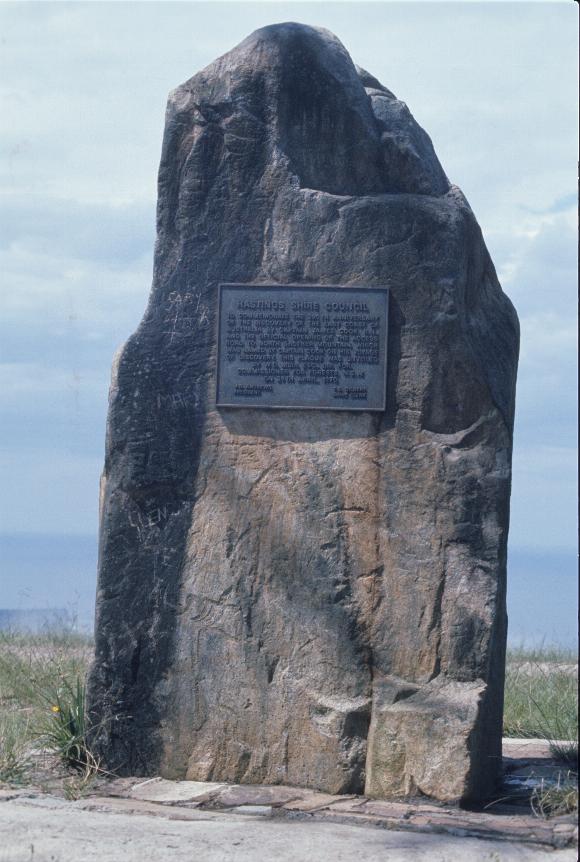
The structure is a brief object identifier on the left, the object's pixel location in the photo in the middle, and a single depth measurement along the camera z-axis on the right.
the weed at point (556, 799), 4.33
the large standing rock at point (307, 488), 4.71
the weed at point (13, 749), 4.87
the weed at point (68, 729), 5.04
